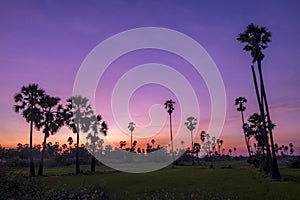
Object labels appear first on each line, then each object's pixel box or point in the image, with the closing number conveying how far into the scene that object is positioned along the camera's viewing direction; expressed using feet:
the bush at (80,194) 42.14
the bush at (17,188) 34.13
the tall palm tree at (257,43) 130.93
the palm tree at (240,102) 270.46
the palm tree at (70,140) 478.51
